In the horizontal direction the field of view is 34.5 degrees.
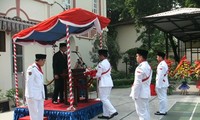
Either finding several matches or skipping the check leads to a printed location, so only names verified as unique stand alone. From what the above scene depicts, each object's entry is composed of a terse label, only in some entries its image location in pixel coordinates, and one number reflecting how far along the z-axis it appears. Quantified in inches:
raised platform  318.5
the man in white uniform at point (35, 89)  283.3
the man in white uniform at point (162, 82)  361.7
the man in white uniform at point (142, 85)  275.3
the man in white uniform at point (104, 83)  344.5
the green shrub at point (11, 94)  465.7
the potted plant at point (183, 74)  553.3
